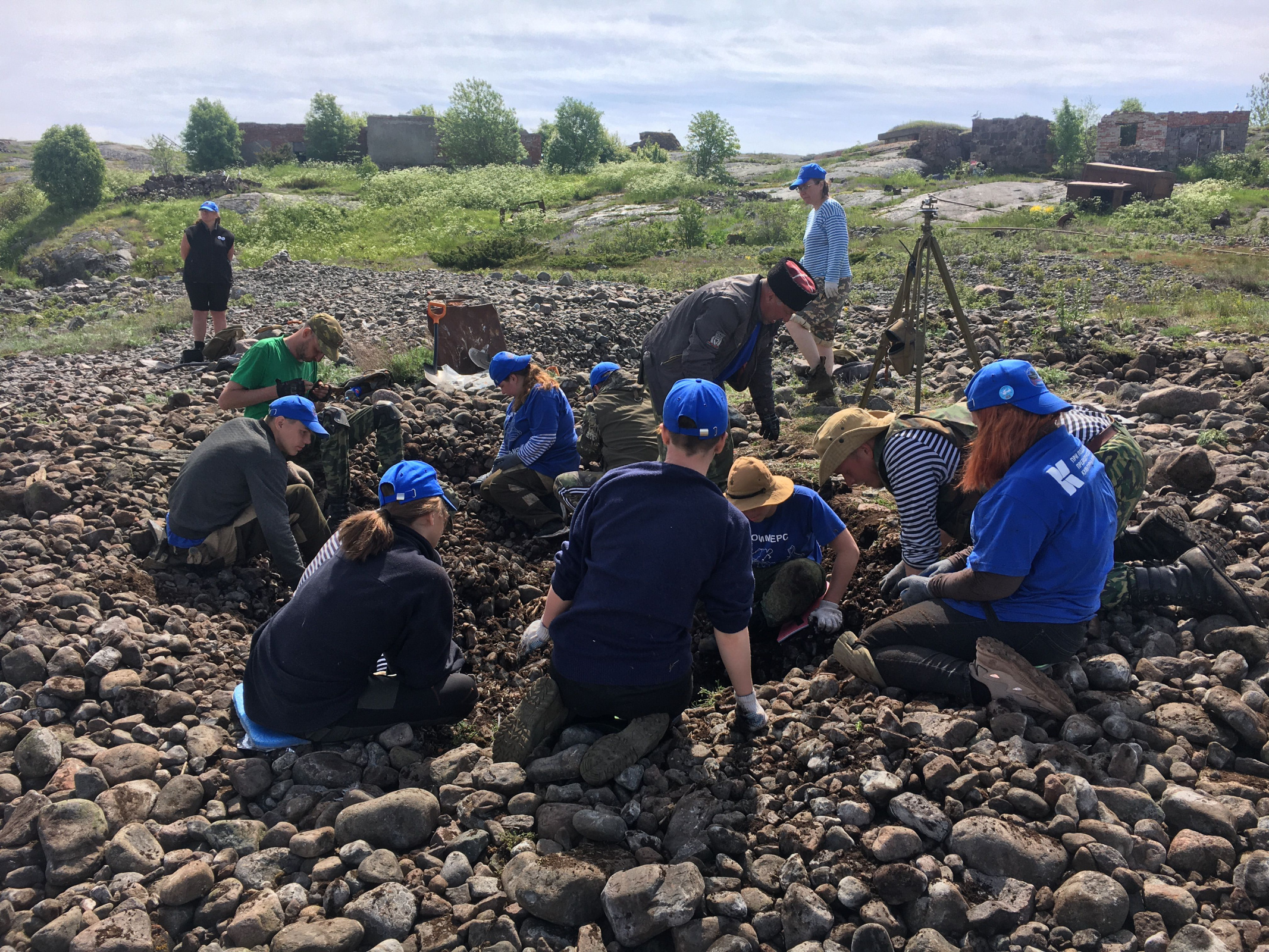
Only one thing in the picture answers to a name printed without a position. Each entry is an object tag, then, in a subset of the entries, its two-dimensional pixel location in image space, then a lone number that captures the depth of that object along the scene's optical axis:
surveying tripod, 6.39
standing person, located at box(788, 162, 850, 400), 7.54
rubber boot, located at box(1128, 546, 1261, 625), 3.46
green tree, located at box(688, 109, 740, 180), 41.97
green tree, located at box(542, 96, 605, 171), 52.19
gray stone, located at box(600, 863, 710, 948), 2.32
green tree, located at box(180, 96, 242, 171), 50.16
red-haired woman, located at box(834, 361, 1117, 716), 2.91
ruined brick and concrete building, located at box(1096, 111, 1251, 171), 38.50
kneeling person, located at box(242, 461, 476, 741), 3.08
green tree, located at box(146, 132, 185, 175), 45.81
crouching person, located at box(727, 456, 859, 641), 3.87
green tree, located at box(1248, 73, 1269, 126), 46.72
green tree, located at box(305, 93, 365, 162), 51.34
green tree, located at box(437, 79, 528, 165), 49.38
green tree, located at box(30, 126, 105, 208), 30.36
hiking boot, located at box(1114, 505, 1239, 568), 3.66
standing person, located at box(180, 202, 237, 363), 8.87
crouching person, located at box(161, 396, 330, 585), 4.39
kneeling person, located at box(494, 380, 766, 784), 2.88
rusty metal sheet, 8.70
